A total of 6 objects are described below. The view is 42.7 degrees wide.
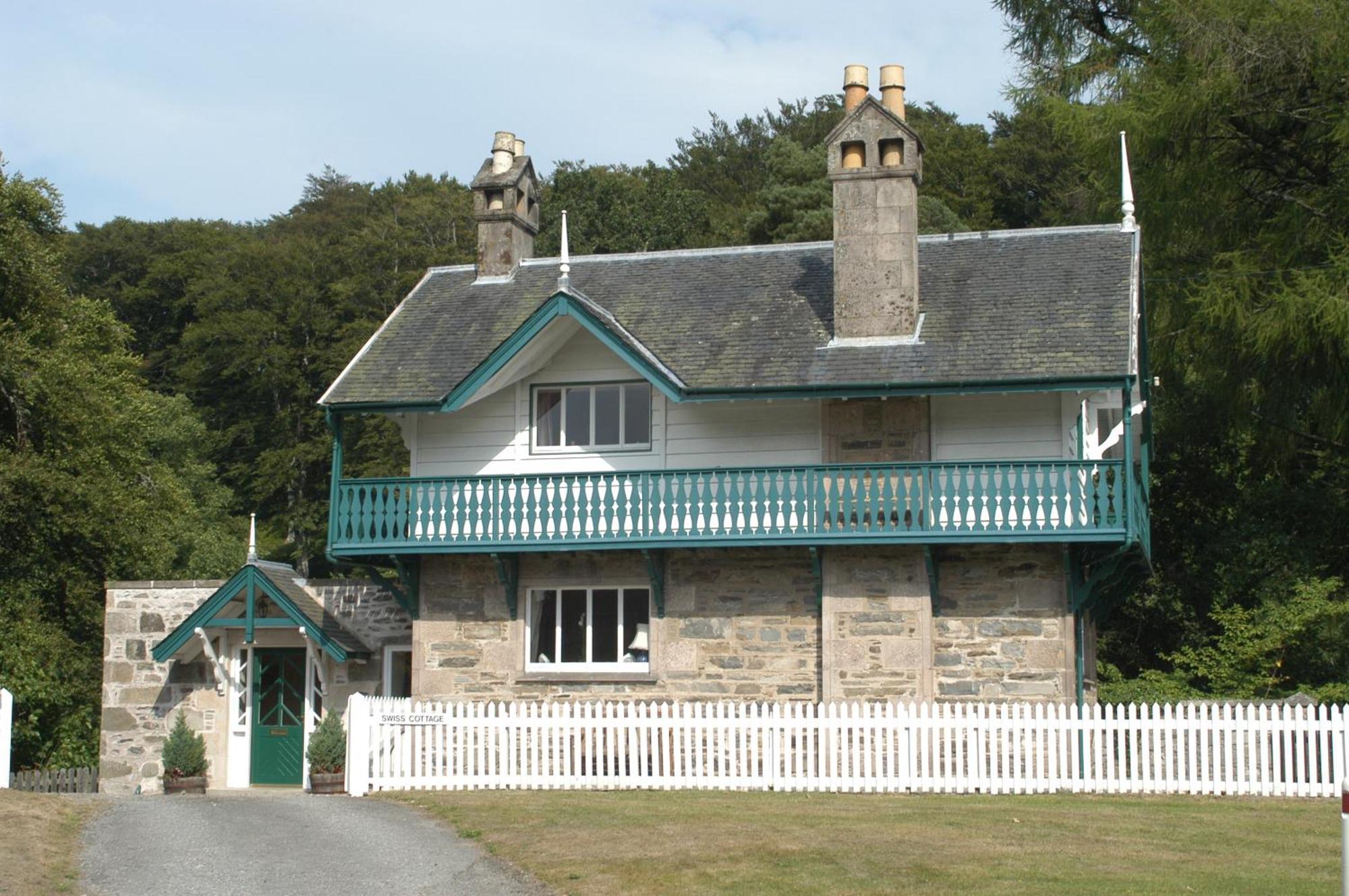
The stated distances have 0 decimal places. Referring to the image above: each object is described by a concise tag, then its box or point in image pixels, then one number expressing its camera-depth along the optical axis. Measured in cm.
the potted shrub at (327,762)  2033
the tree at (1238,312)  2603
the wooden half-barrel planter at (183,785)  2197
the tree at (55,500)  2941
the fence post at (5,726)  1883
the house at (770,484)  2061
